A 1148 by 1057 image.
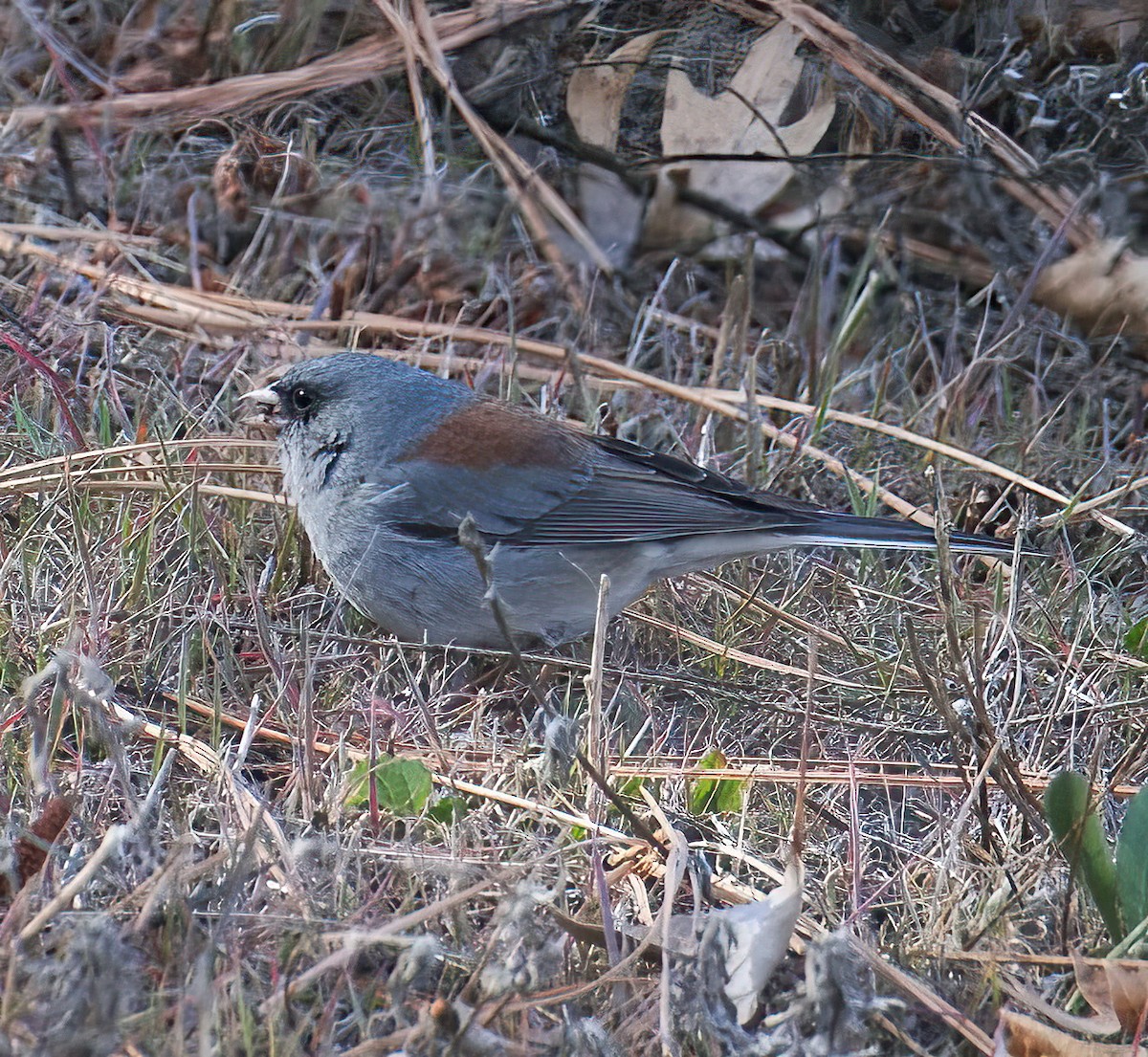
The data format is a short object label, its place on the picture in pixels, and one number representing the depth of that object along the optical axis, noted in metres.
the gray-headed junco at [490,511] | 5.89
